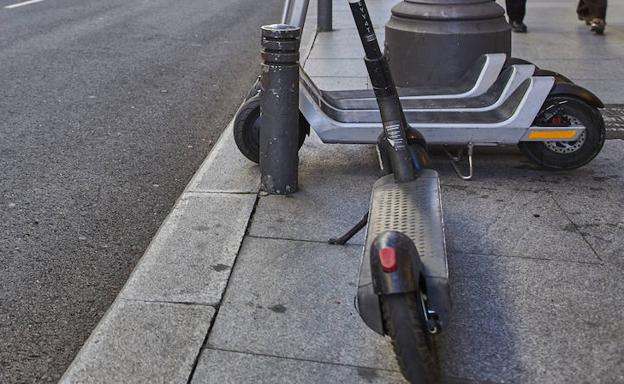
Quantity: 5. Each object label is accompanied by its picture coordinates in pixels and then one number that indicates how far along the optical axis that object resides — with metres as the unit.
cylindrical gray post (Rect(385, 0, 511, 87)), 5.94
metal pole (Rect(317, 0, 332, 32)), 11.59
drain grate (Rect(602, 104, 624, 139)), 6.40
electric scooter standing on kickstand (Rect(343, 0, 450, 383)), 2.86
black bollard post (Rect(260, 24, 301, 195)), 4.80
